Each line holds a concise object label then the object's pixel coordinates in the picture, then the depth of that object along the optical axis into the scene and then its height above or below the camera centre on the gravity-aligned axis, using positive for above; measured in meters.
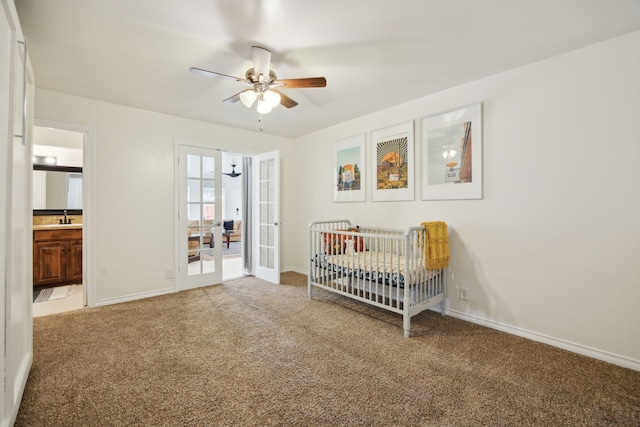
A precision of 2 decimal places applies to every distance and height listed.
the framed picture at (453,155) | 2.59 +0.56
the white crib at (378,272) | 2.44 -0.60
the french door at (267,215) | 3.99 -0.05
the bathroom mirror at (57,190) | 4.08 +0.34
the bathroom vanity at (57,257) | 3.65 -0.60
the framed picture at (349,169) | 3.68 +0.58
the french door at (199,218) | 3.66 -0.08
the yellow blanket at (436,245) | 2.54 -0.32
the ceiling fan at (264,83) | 2.04 +0.97
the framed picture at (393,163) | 3.11 +0.58
